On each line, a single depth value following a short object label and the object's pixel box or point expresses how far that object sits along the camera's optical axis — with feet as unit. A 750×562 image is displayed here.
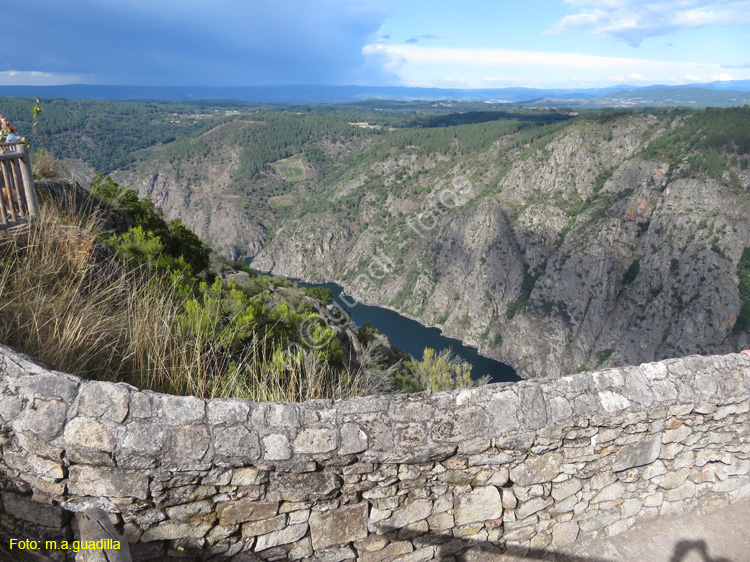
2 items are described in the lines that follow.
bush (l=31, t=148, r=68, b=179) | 22.39
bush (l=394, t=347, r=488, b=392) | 39.96
